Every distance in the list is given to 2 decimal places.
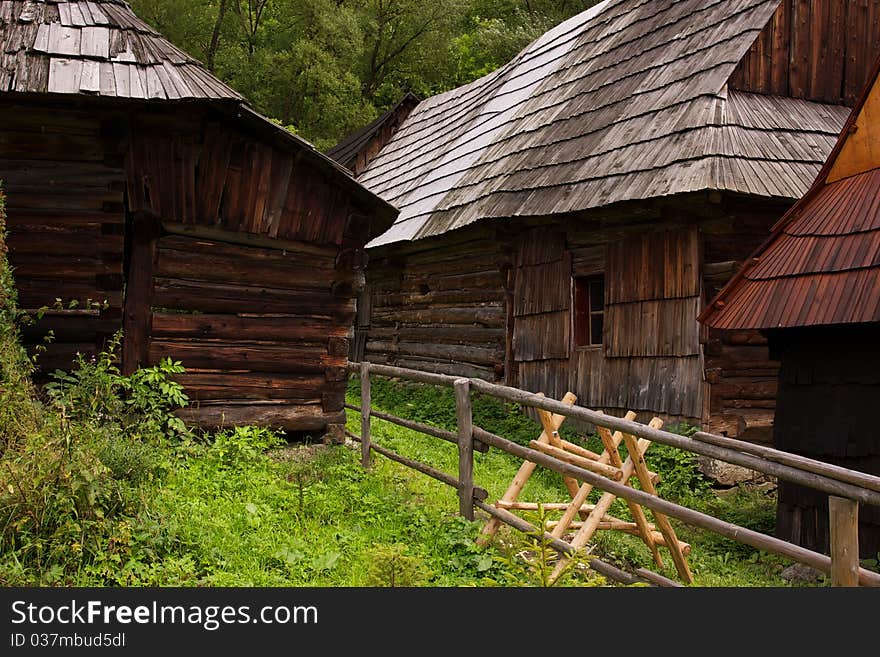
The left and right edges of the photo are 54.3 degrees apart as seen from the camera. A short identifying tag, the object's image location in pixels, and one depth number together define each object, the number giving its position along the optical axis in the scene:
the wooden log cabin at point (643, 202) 9.46
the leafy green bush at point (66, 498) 4.50
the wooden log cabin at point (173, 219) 7.27
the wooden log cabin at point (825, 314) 6.21
